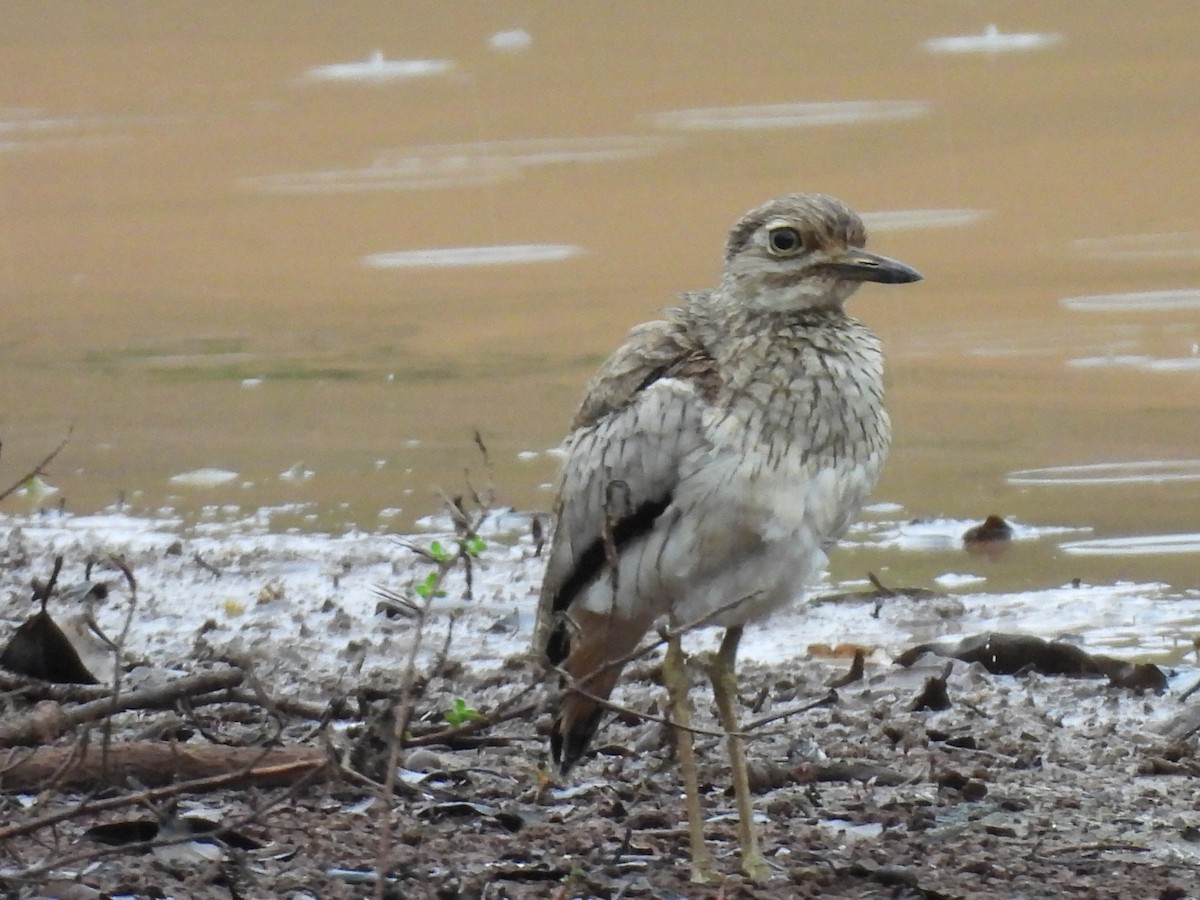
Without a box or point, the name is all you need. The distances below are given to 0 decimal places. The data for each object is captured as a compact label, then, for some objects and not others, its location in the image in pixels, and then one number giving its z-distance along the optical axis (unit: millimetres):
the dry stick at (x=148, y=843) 6398
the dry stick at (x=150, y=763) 8273
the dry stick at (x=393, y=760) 6586
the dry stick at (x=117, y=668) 6836
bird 8430
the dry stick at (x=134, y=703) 8484
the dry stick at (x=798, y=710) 7725
